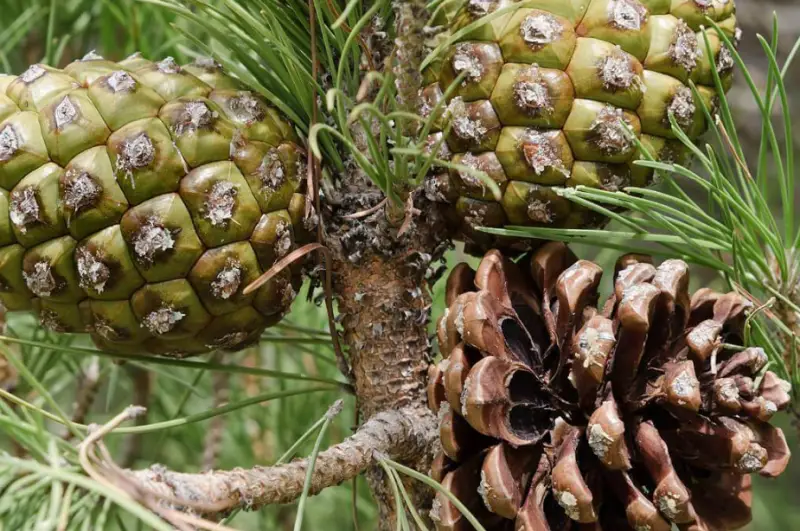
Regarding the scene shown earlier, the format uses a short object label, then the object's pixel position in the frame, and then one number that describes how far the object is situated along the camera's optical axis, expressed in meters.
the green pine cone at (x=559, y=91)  1.01
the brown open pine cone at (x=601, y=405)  1.00
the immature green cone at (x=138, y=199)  1.01
